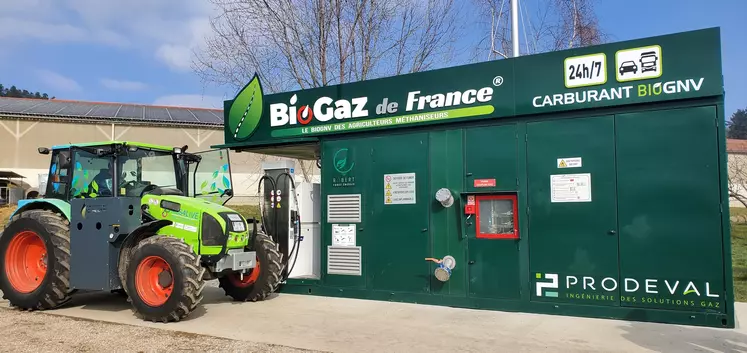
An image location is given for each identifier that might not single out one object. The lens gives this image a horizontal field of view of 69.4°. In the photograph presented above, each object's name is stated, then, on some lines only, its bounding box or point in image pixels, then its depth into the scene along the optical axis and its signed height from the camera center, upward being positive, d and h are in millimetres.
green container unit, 6664 +160
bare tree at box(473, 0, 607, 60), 15117 +4637
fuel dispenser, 9602 -267
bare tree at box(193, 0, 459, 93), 15125 +4700
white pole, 10742 +3506
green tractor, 7223 -425
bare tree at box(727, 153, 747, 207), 16797 +731
